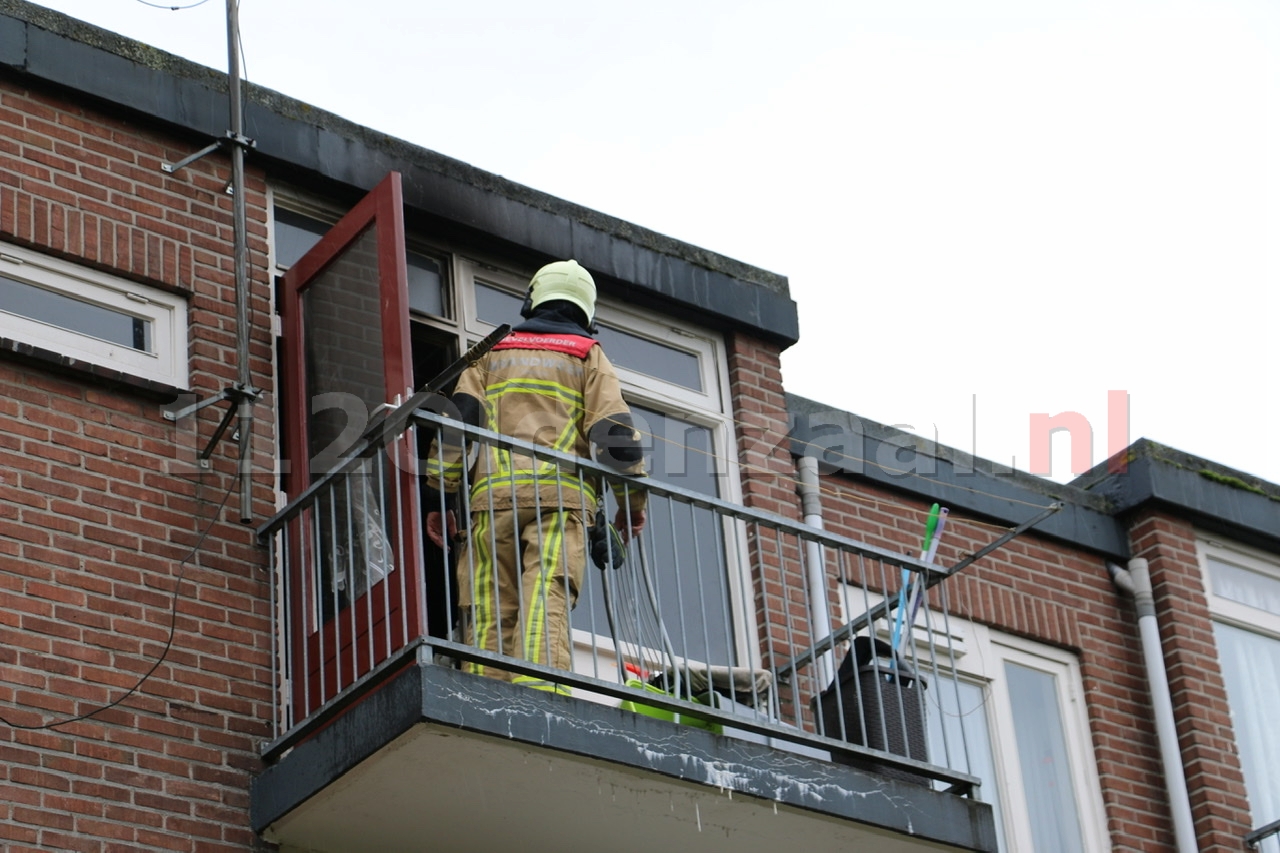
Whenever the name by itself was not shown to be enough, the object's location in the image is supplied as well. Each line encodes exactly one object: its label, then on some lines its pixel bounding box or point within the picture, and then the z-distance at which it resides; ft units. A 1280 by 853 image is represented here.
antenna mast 57.21
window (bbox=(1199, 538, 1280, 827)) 76.54
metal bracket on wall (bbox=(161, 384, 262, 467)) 57.06
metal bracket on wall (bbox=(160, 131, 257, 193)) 61.22
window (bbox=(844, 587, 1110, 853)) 71.26
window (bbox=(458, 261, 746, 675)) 66.90
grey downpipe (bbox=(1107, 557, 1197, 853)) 71.97
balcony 50.24
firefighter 53.98
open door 53.11
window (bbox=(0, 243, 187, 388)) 56.95
